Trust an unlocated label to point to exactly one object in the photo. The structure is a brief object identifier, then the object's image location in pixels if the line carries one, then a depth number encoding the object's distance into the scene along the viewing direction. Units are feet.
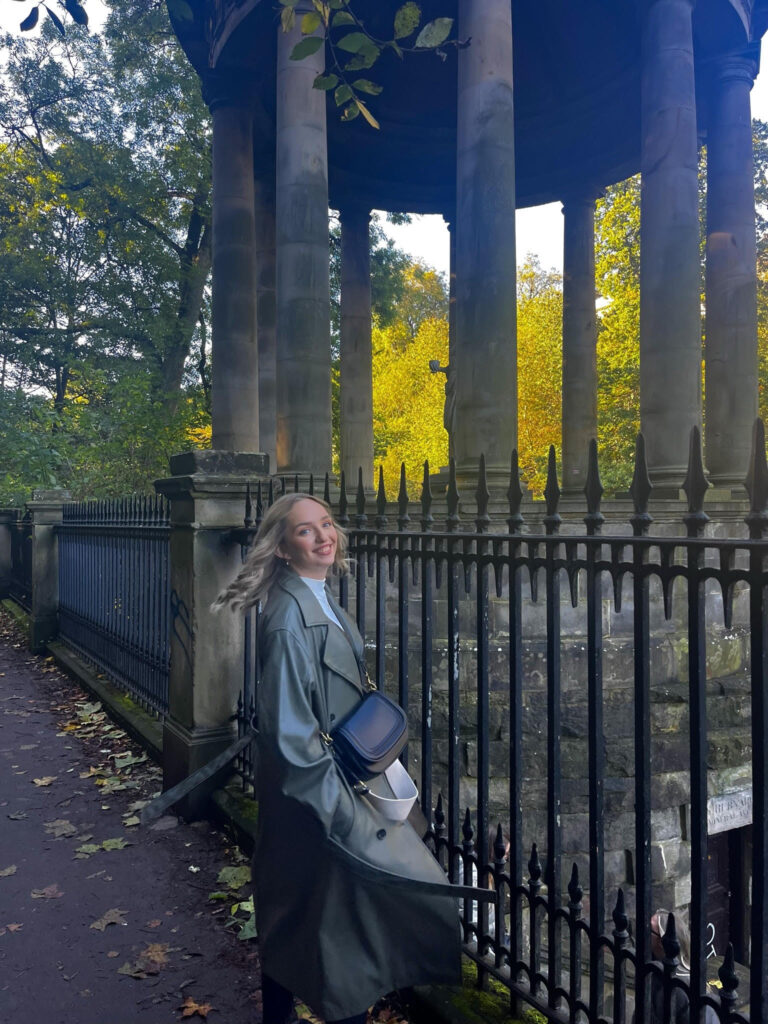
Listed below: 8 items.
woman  6.82
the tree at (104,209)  61.82
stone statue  41.84
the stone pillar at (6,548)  49.49
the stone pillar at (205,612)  15.89
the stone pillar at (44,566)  36.24
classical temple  29.25
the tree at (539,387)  87.04
